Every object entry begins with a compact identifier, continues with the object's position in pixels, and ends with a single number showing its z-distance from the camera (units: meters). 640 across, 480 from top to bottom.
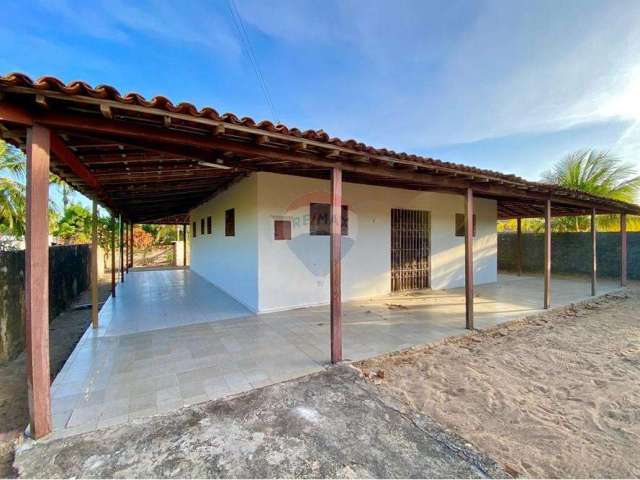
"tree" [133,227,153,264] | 19.99
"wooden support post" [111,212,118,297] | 8.02
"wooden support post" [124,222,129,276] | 13.40
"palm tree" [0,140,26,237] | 7.88
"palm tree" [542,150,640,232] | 11.74
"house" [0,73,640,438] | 2.21
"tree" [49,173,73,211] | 20.59
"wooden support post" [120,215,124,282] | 9.79
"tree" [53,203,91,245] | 14.81
